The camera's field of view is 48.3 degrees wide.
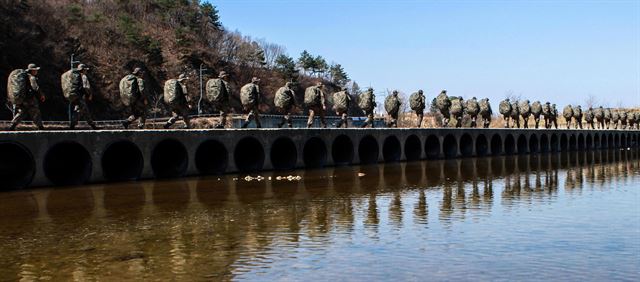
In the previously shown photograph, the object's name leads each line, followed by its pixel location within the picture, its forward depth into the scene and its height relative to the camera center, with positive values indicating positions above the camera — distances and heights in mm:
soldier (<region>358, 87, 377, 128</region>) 44500 +1702
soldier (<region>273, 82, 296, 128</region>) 35969 +1664
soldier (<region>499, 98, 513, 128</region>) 69000 +1544
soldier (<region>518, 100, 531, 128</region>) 75312 +1501
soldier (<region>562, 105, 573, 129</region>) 87000 +1199
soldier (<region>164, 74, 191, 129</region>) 30312 +1609
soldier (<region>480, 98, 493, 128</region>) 63250 +1215
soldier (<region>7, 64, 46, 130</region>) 24422 +1676
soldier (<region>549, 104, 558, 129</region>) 81638 +1049
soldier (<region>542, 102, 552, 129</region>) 79375 +1268
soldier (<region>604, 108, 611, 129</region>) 102900 +722
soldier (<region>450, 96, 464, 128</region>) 57875 +1521
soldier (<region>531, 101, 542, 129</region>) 78062 +1495
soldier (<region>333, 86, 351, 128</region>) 41750 +1640
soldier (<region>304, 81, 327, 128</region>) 37625 +1605
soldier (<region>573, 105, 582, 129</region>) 89750 +1035
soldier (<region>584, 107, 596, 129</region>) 95562 +665
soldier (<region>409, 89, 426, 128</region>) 50344 +1717
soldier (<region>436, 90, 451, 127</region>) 54656 +1791
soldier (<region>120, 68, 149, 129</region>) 28703 +1773
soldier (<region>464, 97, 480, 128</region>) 61156 +1552
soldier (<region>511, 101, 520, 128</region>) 72688 +1274
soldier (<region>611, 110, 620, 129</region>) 107750 +424
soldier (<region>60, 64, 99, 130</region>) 26469 +1870
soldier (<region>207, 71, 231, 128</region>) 32188 +1844
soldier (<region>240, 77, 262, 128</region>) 33188 +1614
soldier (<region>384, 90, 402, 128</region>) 47312 +1477
